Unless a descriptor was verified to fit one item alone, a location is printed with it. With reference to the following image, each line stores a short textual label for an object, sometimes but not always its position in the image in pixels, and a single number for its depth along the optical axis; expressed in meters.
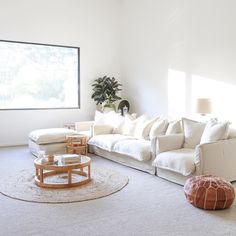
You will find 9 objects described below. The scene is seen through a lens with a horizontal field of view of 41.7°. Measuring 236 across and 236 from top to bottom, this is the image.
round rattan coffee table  4.06
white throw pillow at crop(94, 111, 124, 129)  6.45
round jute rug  3.71
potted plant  7.87
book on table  4.16
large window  7.04
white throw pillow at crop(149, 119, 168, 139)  5.23
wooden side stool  5.95
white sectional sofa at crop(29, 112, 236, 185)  4.07
